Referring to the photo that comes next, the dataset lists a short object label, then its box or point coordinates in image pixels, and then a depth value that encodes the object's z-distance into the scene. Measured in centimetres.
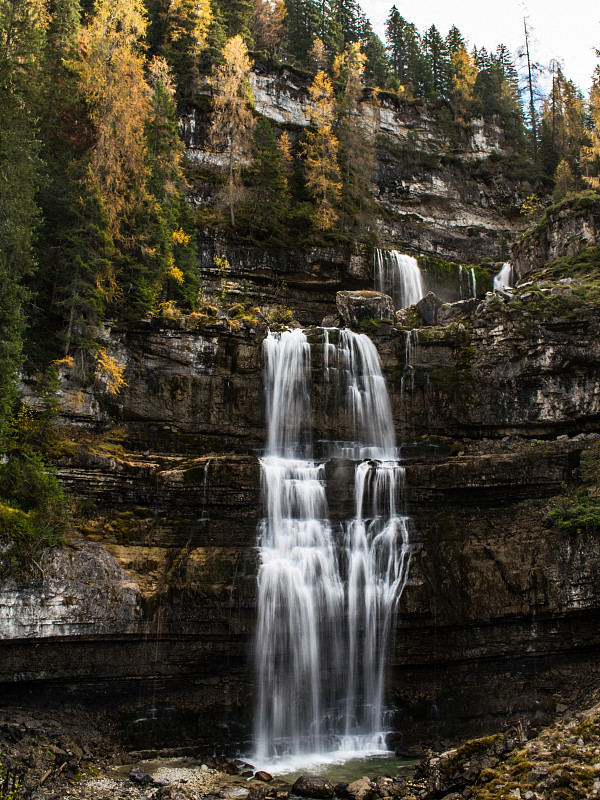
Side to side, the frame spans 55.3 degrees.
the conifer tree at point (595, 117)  2850
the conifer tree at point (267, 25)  4403
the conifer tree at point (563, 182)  3577
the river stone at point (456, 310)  2442
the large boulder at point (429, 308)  2544
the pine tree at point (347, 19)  4956
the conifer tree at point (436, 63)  4725
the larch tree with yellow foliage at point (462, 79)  4503
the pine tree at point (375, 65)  4641
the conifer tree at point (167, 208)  2248
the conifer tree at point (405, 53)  4806
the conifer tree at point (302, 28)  4534
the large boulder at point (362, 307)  2517
